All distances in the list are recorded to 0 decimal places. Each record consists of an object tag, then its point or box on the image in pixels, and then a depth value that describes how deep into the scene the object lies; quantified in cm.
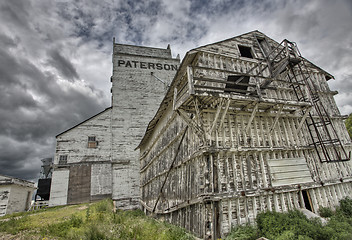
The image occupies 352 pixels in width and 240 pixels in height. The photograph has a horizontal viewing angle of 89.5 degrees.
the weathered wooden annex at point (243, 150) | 664
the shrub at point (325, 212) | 754
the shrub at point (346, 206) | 786
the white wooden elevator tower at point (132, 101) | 2125
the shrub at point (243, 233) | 570
